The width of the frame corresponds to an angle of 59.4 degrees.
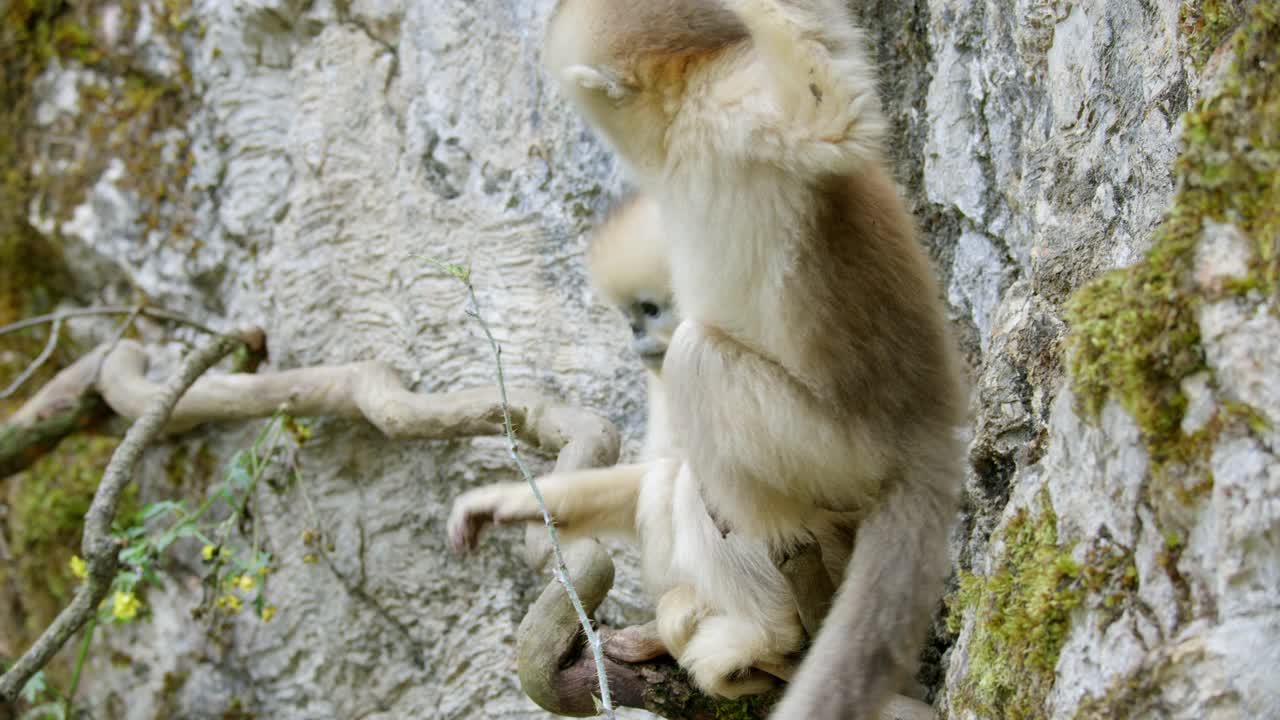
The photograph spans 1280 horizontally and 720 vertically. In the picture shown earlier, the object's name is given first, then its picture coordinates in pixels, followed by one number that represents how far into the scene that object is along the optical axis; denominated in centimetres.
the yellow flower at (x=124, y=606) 432
